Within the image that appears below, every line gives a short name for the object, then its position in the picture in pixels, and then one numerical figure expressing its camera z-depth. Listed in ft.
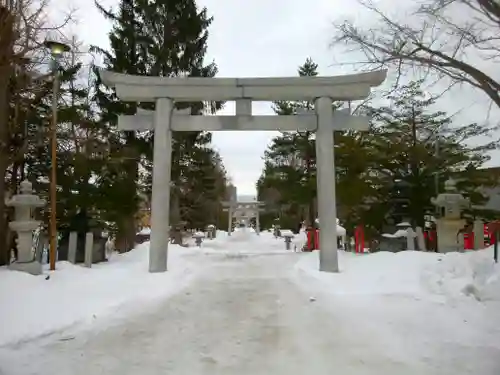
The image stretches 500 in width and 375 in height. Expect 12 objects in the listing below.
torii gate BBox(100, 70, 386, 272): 37.83
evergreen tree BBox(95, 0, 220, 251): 69.92
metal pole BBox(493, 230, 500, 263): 28.81
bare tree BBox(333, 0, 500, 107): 31.76
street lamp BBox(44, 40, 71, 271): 32.78
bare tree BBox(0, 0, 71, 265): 32.09
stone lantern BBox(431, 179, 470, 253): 43.96
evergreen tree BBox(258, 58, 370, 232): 60.90
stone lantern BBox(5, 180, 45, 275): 30.89
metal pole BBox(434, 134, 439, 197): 56.18
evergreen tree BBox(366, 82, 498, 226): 58.03
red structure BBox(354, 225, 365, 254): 54.70
